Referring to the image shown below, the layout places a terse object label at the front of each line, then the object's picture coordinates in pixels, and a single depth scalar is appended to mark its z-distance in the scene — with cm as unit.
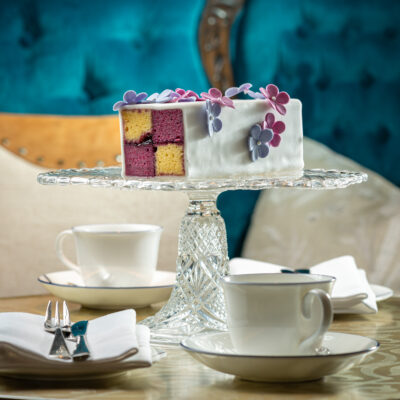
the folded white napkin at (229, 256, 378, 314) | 149
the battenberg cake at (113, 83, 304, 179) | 139
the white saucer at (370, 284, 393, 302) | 156
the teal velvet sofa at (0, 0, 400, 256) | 260
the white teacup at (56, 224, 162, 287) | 154
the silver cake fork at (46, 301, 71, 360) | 123
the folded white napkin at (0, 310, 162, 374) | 122
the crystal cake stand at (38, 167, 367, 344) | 142
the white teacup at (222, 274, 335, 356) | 122
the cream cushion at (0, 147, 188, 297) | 223
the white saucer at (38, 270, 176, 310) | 154
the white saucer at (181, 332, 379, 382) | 120
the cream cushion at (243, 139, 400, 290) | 220
